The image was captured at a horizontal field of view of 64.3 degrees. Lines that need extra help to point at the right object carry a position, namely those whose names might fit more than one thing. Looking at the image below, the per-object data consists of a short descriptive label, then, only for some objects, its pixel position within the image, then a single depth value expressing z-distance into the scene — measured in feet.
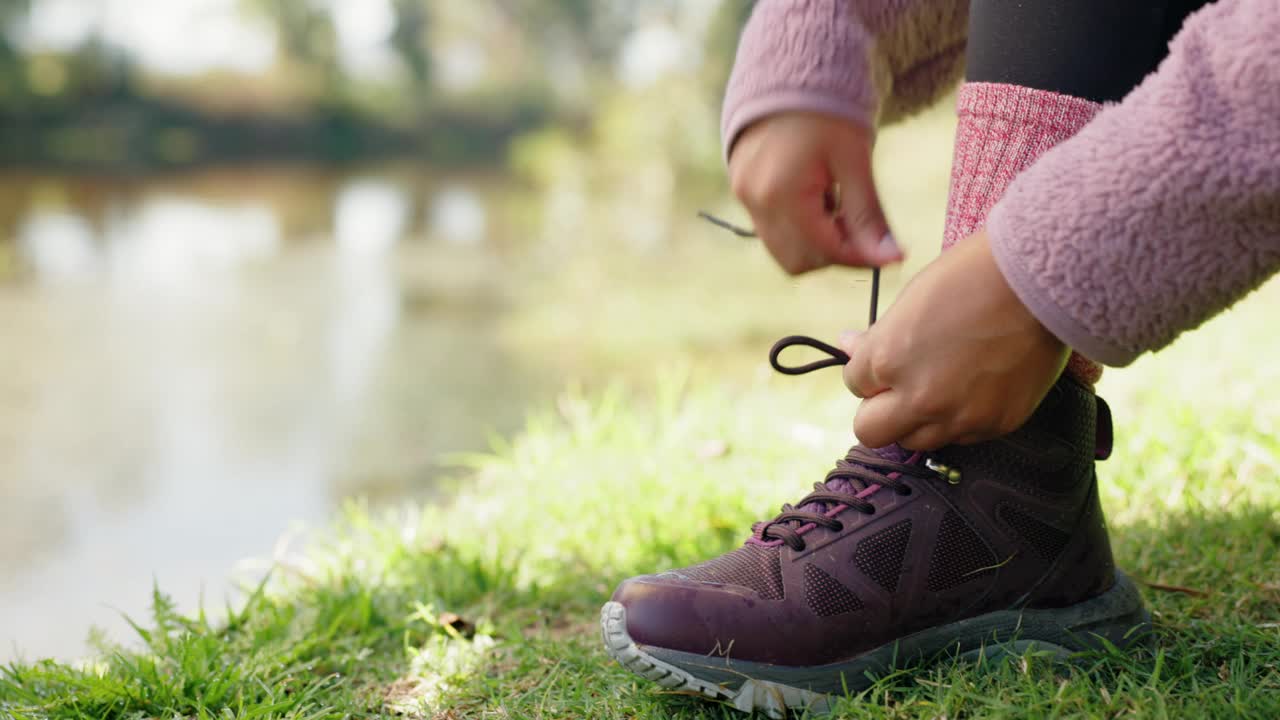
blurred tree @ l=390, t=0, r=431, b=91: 58.39
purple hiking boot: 2.74
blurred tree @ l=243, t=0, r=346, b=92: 52.16
